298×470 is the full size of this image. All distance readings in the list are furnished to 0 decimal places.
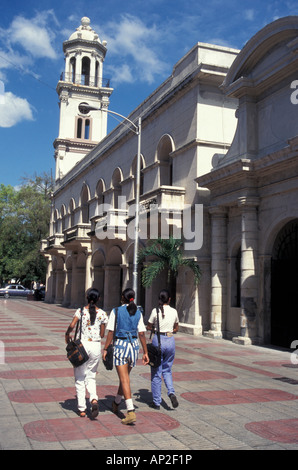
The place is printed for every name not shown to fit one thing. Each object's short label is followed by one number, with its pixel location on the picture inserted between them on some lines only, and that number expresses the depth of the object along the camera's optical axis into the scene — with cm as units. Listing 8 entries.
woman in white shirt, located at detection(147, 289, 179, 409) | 701
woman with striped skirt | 641
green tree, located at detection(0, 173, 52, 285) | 4978
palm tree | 1759
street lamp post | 1812
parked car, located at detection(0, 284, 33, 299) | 5534
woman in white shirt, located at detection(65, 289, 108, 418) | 640
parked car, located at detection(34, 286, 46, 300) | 4947
